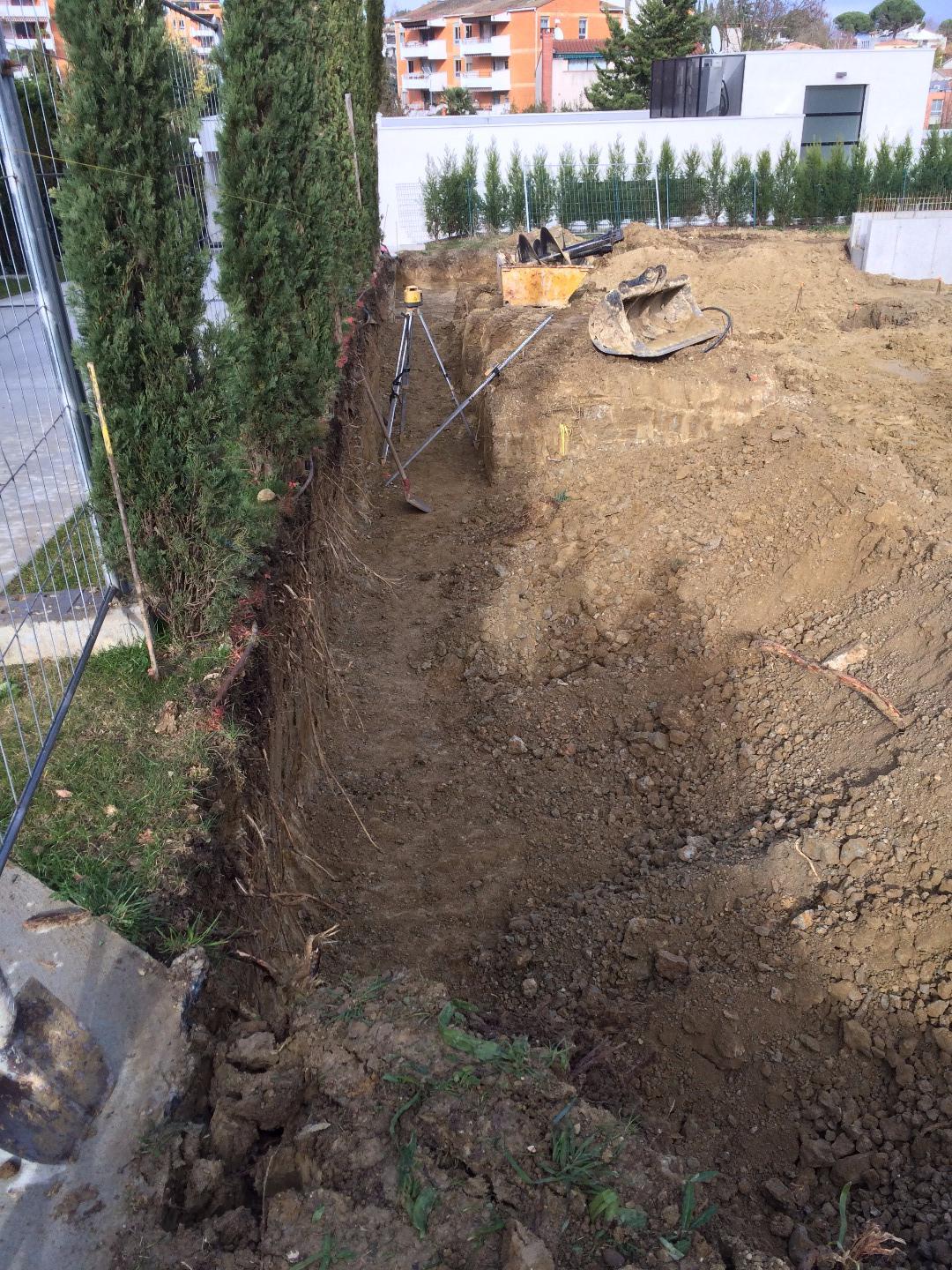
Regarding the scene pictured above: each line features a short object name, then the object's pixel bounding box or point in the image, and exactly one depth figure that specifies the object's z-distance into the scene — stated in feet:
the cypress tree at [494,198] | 78.43
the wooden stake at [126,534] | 12.92
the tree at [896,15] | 302.86
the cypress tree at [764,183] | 77.82
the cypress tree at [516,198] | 79.10
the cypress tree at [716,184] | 79.41
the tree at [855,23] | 326.03
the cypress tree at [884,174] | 75.56
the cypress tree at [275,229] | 19.33
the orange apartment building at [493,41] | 189.88
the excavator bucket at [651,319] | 31.14
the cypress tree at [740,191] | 78.28
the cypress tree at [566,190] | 78.48
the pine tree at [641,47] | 123.75
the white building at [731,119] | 81.30
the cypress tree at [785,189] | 77.46
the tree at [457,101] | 149.59
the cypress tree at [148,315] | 12.66
